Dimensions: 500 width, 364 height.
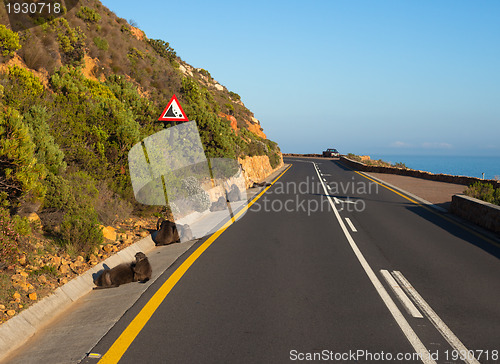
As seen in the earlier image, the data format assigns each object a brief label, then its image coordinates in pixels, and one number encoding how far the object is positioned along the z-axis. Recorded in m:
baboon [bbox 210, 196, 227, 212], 14.46
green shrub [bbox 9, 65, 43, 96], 12.18
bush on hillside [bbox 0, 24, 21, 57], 16.61
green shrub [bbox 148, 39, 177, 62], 47.83
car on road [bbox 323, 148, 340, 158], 80.91
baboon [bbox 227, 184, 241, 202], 17.27
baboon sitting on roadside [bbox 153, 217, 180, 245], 9.08
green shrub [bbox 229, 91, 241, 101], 66.74
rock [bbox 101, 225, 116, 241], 8.12
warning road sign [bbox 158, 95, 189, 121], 13.31
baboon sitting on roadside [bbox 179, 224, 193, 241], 9.56
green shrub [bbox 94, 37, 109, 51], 26.59
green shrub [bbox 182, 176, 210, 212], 12.71
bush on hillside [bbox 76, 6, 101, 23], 29.35
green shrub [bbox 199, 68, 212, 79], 69.33
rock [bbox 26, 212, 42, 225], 6.94
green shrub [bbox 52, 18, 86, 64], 21.91
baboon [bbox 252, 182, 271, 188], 23.81
